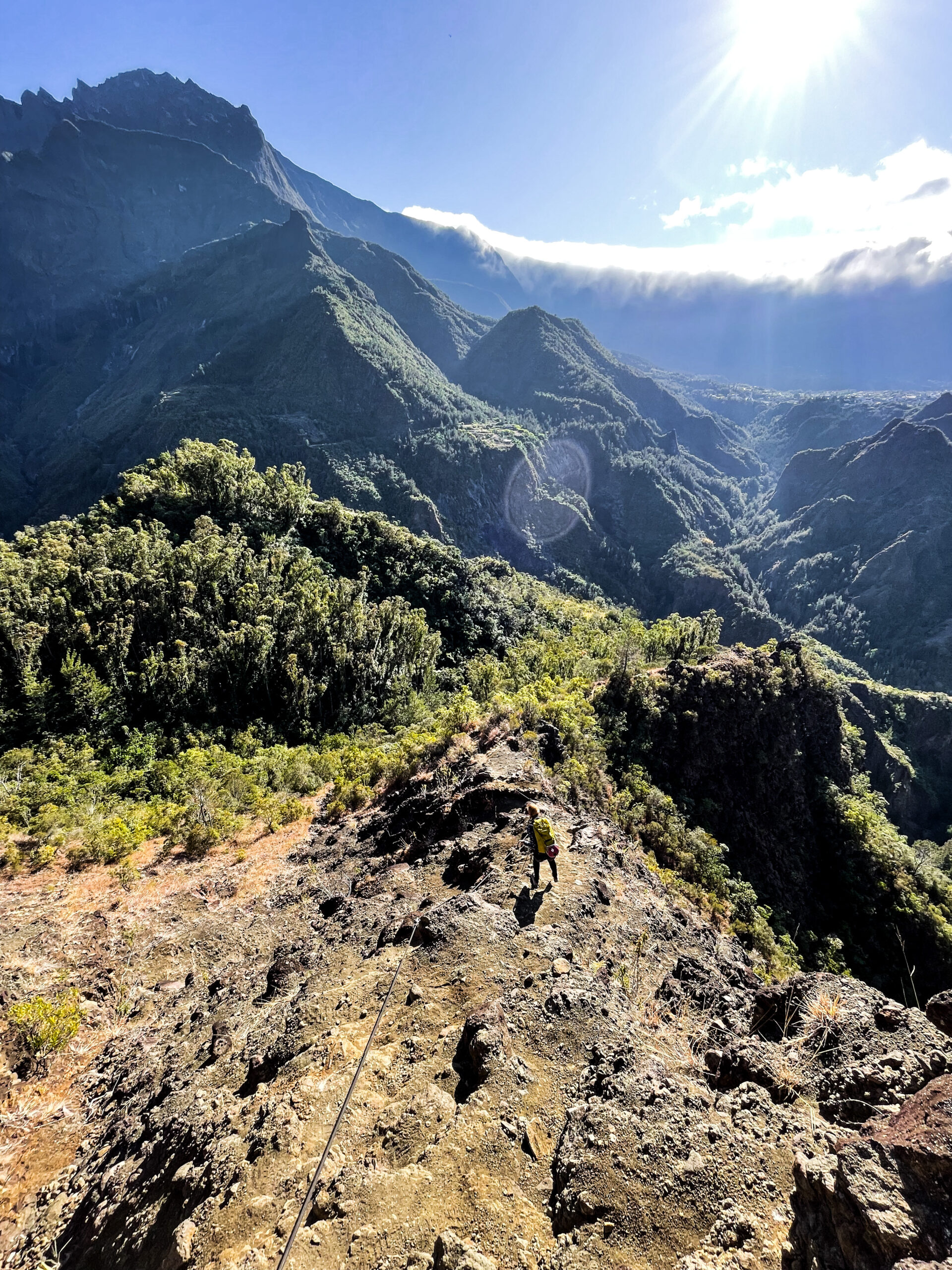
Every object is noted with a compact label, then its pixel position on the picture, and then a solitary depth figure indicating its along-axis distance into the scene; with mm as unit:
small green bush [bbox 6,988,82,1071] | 8078
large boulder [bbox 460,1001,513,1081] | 6594
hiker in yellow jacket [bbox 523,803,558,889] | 10922
